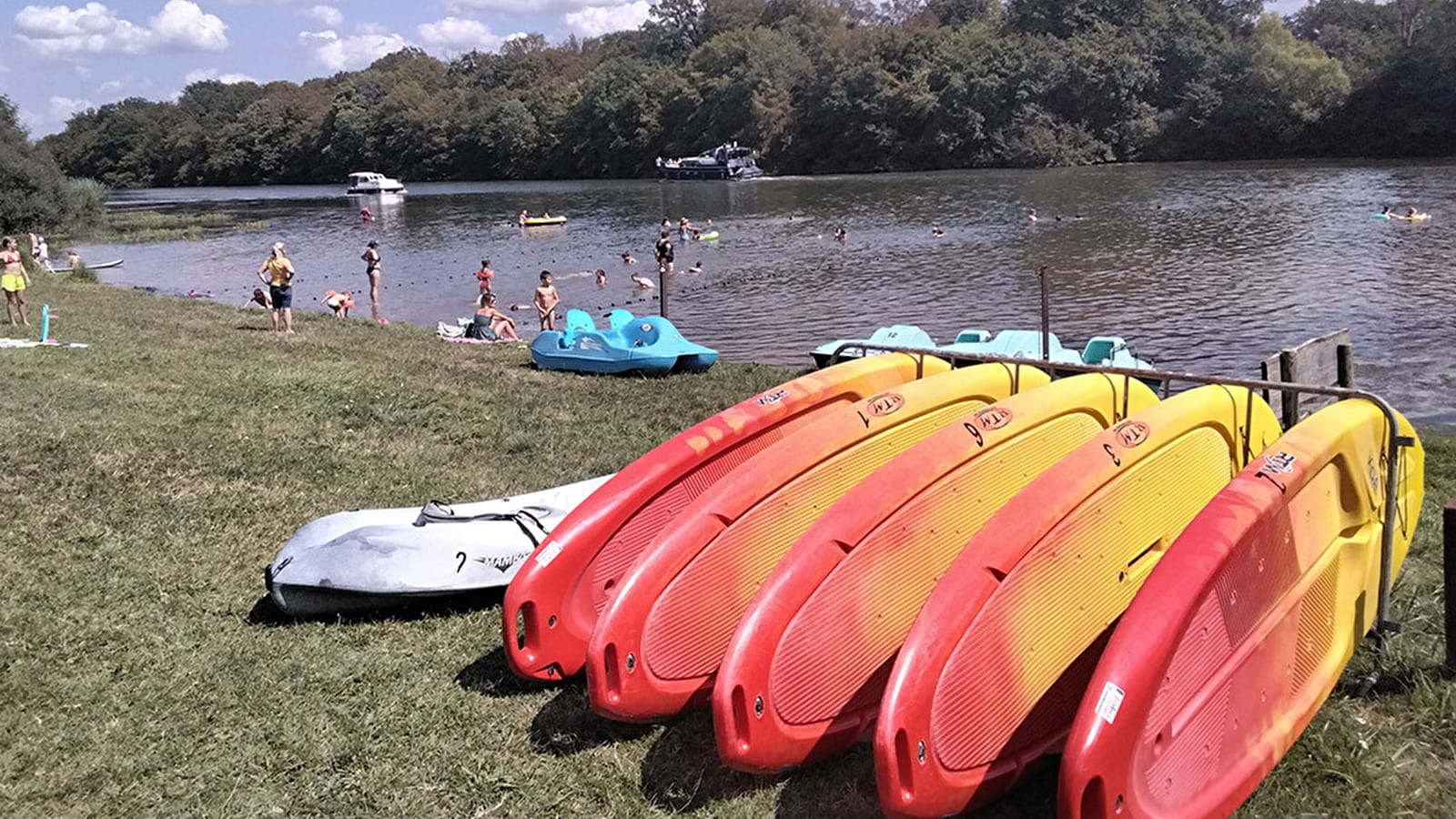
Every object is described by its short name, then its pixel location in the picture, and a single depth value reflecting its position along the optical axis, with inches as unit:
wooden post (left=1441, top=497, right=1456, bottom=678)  195.6
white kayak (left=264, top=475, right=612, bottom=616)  241.3
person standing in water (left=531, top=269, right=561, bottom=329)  791.7
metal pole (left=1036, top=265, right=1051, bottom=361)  434.0
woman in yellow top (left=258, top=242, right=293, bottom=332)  676.1
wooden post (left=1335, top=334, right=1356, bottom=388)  255.1
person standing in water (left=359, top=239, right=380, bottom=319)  1021.8
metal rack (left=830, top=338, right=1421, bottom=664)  199.3
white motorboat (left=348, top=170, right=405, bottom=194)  3284.9
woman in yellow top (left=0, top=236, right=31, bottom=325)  657.0
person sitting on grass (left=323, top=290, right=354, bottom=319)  928.3
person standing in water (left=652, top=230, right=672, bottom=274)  731.5
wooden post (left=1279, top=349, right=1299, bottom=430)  237.0
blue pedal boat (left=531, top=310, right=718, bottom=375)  528.1
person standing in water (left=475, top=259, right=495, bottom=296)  838.6
